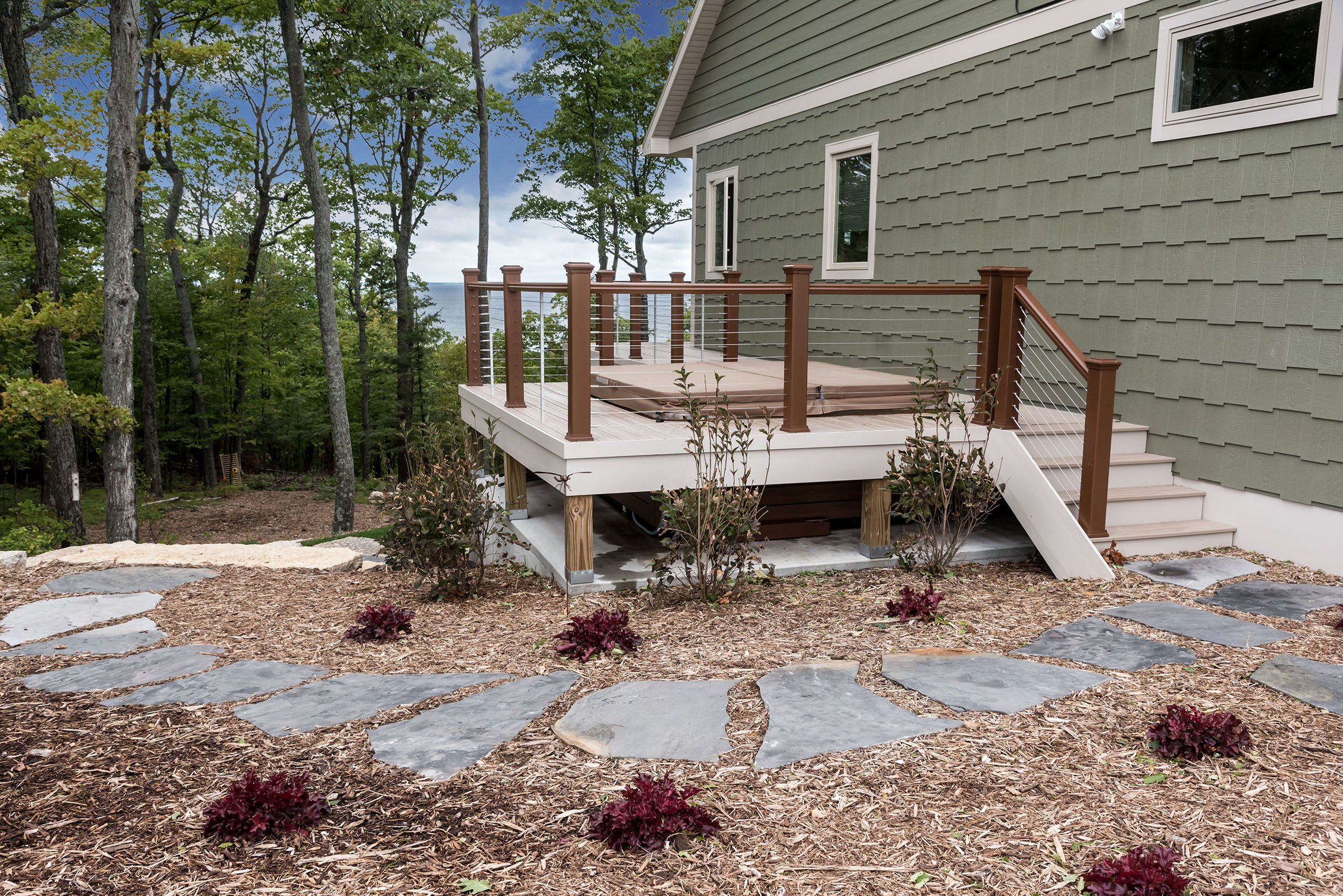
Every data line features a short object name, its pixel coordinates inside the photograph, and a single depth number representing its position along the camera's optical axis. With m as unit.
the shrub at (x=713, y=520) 4.88
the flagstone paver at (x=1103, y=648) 3.78
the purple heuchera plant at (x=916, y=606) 4.43
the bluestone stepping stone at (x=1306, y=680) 3.34
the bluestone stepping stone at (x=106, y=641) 4.31
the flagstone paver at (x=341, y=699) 3.39
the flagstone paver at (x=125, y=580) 5.46
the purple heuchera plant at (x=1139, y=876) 2.14
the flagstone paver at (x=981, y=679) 3.41
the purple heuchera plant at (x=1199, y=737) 2.90
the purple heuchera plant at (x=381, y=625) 4.48
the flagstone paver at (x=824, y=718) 3.06
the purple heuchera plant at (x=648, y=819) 2.46
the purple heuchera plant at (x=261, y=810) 2.53
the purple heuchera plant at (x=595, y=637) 4.07
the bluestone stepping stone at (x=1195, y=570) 4.97
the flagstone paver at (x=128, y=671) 3.80
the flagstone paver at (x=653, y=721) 3.07
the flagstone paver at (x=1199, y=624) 4.00
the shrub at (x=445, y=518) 5.21
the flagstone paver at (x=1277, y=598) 4.42
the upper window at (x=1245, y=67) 4.96
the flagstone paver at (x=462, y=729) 3.02
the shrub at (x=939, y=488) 5.21
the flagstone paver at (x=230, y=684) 3.62
